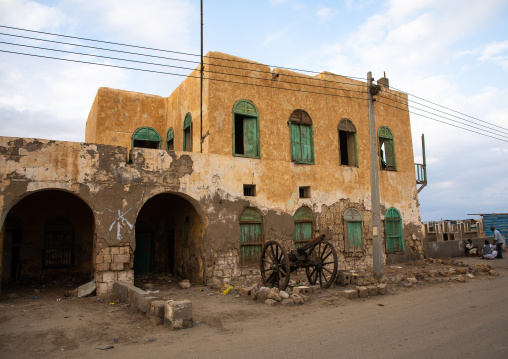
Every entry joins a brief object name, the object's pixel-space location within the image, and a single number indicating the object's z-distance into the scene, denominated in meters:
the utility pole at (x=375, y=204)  10.74
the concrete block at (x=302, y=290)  8.59
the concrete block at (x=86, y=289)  9.12
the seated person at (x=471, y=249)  17.92
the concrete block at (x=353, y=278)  10.25
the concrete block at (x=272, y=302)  7.86
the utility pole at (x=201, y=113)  11.99
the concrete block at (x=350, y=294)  8.40
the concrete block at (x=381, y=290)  8.92
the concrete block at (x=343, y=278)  10.05
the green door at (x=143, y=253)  13.77
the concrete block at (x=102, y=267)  9.37
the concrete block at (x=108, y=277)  9.39
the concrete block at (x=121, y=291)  8.19
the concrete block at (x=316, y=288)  8.89
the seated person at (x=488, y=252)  16.38
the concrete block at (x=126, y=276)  9.59
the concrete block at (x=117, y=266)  9.55
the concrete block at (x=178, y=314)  6.02
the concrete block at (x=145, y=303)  6.73
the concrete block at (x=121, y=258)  9.63
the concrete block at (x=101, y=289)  9.28
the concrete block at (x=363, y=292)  8.57
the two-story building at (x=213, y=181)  9.67
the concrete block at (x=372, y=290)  8.77
